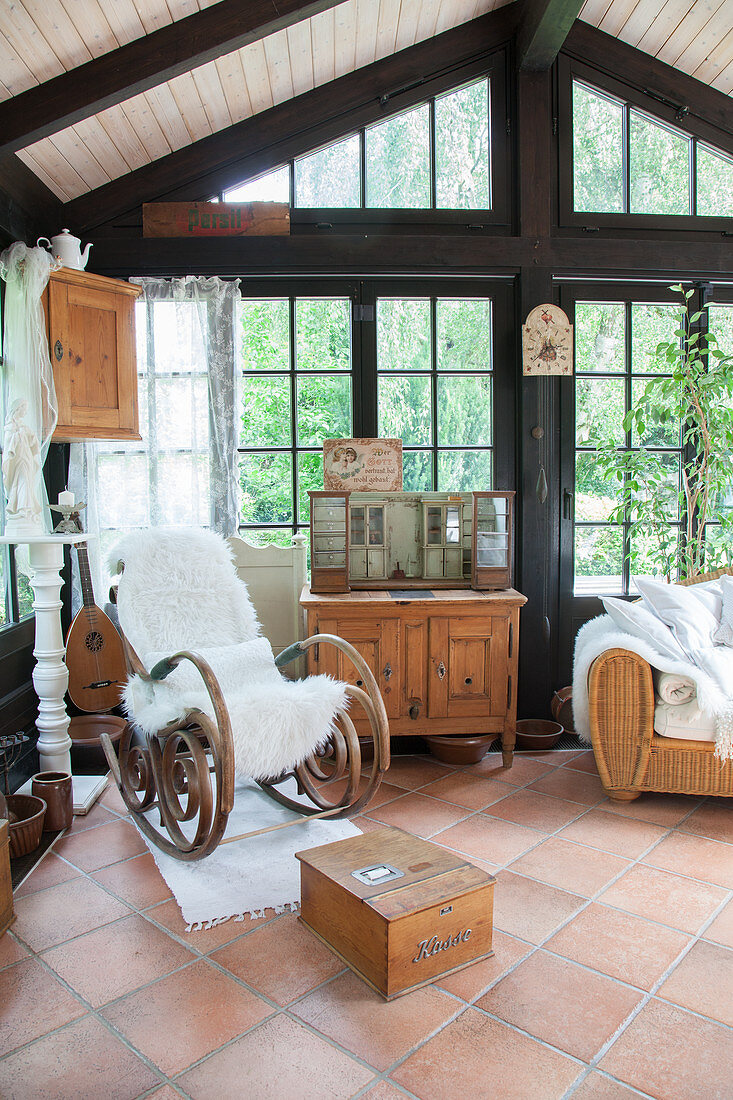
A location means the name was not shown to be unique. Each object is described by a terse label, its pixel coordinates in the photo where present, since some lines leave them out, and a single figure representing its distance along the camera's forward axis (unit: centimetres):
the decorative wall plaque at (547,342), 389
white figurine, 293
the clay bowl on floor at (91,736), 343
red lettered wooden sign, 370
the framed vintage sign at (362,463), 375
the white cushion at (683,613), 320
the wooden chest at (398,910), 191
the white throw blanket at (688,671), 292
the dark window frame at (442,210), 381
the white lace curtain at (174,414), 369
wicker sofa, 300
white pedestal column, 295
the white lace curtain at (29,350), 304
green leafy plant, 375
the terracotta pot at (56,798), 279
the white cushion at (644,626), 310
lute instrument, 344
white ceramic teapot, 321
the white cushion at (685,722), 298
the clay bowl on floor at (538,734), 375
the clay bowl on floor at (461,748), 352
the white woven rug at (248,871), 232
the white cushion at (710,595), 348
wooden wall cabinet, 316
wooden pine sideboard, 338
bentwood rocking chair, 239
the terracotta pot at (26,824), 261
